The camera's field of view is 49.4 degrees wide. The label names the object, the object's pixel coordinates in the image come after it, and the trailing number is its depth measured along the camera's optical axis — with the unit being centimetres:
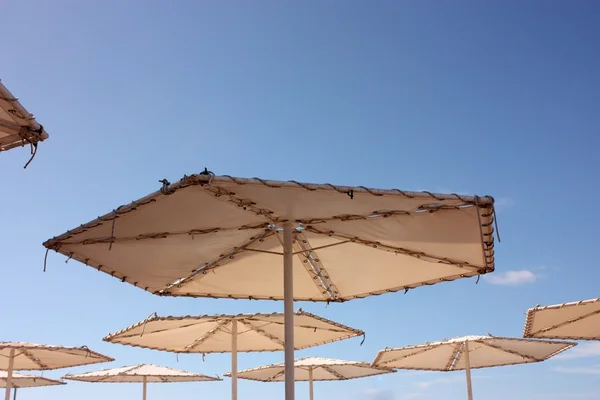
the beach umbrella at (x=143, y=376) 1711
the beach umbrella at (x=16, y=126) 499
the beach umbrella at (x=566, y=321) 1070
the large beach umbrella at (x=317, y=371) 1723
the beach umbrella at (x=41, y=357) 1252
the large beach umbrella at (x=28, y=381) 1886
